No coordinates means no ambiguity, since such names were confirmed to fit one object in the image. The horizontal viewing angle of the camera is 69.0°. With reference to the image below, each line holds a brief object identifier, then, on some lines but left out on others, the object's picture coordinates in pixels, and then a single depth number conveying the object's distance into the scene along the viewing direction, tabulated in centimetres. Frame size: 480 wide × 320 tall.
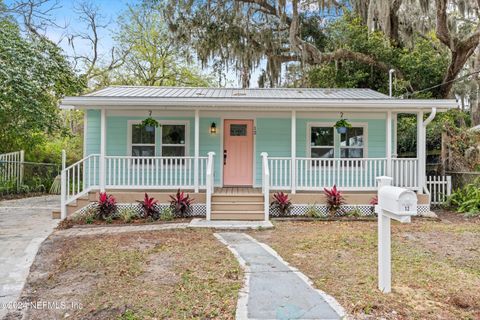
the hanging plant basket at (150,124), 861
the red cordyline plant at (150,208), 816
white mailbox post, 325
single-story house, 837
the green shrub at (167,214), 812
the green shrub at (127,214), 801
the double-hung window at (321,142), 957
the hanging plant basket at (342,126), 873
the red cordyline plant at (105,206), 809
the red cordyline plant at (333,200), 844
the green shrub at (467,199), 893
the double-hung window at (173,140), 945
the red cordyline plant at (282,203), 834
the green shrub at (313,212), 835
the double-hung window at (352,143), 954
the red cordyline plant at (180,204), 826
